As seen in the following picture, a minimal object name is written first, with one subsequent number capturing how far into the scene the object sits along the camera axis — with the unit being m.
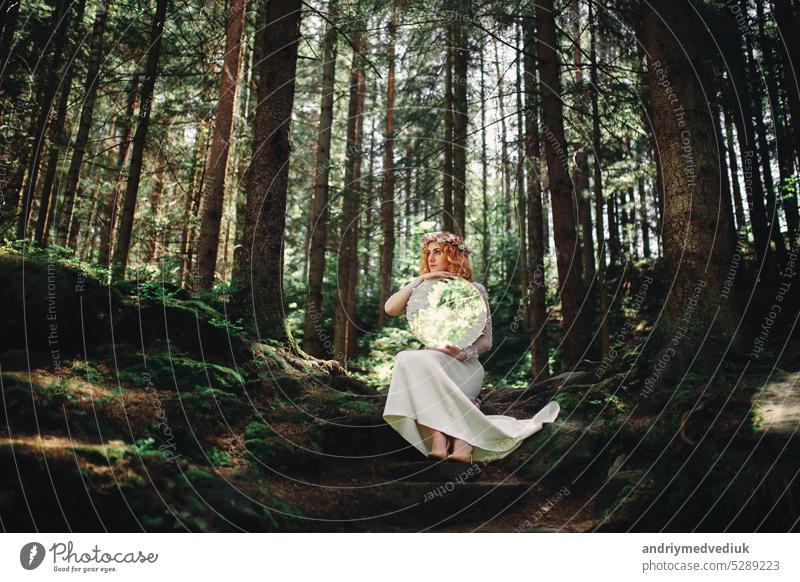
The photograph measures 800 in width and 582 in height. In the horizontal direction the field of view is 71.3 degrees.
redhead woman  5.43
